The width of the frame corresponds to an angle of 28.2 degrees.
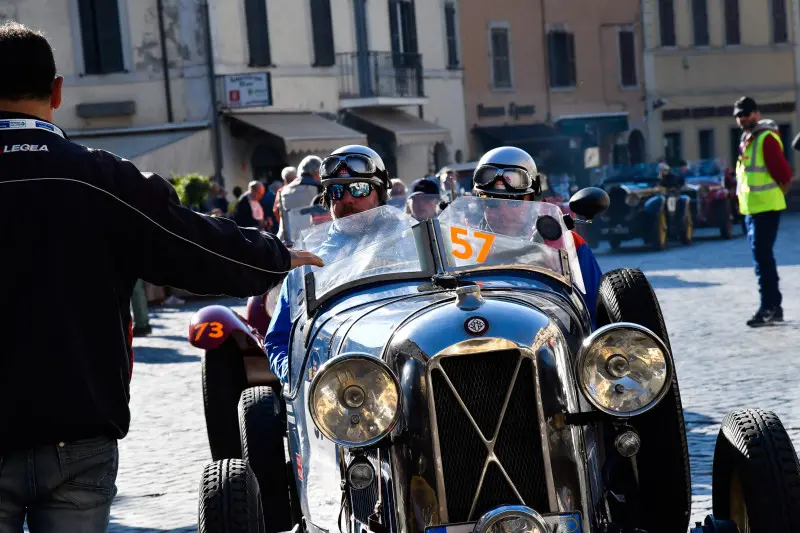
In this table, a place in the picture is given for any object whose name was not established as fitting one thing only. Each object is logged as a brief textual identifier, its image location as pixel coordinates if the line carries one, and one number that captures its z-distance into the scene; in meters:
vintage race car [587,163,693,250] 25.19
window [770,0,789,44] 48.66
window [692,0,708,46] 47.94
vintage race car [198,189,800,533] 4.50
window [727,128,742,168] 46.94
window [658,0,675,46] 47.75
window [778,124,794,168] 45.75
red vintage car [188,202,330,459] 7.15
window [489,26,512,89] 43.00
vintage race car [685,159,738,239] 28.12
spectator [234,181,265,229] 20.83
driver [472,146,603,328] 7.13
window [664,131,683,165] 47.00
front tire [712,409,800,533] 4.64
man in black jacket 3.34
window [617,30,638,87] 47.28
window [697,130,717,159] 47.22
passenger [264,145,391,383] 6.76
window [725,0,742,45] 48.28
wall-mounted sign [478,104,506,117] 42.28
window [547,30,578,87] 45.16
